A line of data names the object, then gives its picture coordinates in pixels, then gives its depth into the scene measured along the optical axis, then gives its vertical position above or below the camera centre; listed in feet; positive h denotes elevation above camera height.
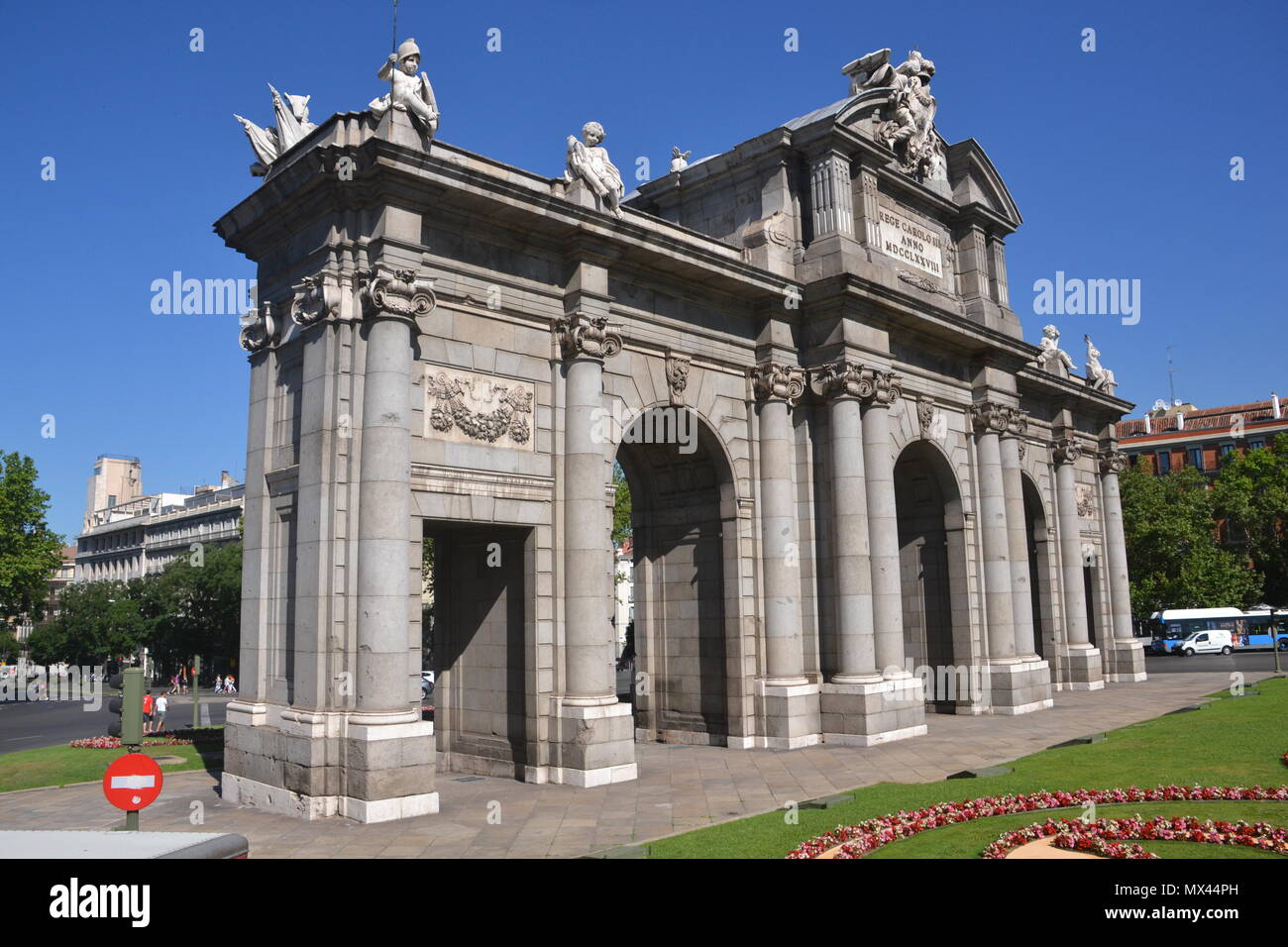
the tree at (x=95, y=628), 269.64 -4.68
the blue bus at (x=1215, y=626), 211.61 -9.83
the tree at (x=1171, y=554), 207.51 +6.50
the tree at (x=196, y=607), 249.96 +0.43
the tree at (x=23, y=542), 187.11 +14.44
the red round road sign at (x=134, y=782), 29.89 -5.40
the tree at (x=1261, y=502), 231.09 +19.30
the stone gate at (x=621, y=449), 53.26 +10.73
